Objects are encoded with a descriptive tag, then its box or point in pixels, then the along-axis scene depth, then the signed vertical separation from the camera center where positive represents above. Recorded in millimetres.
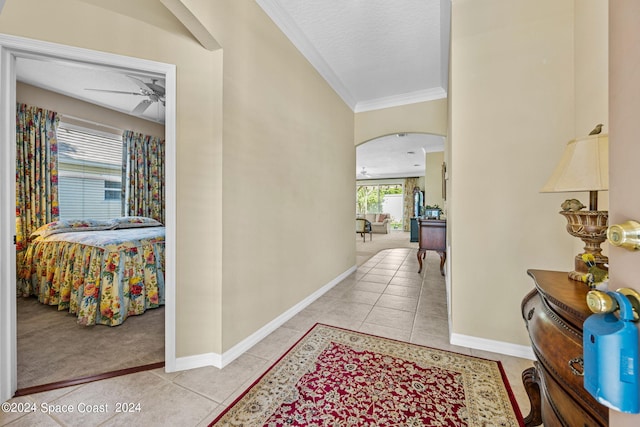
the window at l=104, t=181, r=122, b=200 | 4071 +358
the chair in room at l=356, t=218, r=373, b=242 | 8498 -522
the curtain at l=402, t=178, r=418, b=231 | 11727 +624
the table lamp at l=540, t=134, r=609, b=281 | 961 +115
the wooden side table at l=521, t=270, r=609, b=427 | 677 -440
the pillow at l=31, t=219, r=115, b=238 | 2922 -184
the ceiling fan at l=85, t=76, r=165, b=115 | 2699 +1394
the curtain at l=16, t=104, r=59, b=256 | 3072 +527
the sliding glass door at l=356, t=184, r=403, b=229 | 12773 +610
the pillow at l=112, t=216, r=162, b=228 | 3391 -155
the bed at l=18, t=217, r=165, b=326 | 2369 -621
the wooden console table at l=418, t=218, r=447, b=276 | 4051 -410
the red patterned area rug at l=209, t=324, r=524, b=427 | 1317 -1095
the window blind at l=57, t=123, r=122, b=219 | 3572 +597
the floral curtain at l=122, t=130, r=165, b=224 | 4195 +633
